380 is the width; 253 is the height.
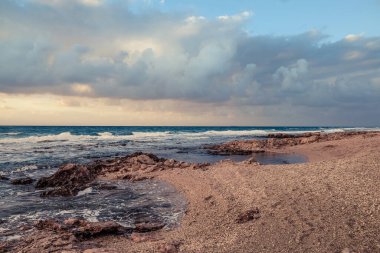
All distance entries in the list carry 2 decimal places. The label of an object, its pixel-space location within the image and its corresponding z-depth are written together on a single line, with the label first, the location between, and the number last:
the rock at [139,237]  6.05
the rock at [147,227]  6.78
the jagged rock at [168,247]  5.19
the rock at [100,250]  5.16
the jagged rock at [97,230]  6.25
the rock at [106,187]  11.66
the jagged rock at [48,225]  6.68
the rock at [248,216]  6.71
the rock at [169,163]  15.70
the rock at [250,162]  14.76
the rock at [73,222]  6.93
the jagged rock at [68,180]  10.85
